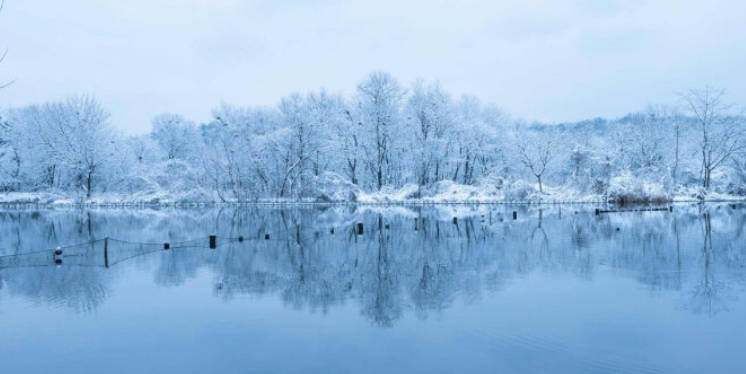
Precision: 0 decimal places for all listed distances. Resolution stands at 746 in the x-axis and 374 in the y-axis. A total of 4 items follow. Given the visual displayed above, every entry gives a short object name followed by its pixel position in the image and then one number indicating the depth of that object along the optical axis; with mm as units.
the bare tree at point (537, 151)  57884
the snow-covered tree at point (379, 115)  55438
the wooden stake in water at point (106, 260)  16602
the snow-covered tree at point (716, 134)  57766
